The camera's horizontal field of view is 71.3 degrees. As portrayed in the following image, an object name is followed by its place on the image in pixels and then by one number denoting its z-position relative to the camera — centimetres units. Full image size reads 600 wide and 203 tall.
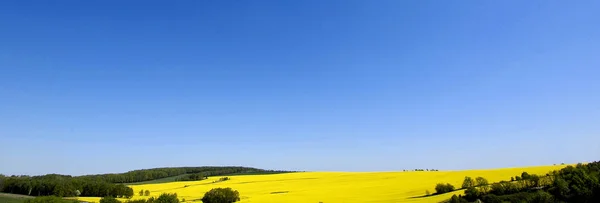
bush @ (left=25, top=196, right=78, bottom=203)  8210
